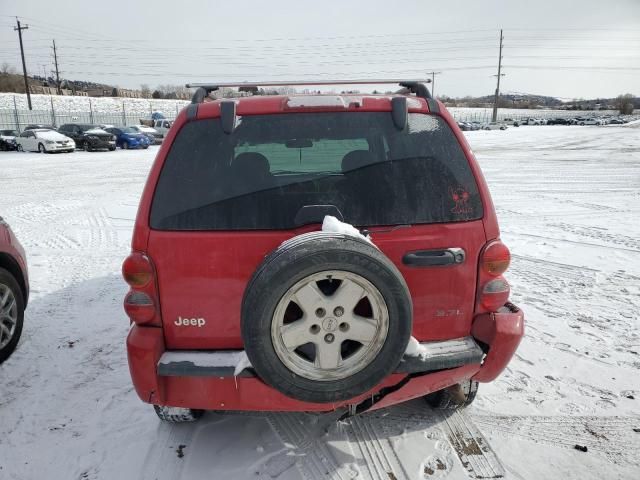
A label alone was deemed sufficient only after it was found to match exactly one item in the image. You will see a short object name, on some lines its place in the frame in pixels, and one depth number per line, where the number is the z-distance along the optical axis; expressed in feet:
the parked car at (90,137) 85.92
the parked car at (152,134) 101.19
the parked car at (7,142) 85.66
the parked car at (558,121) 239.91
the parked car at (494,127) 181.19
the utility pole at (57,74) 239.79
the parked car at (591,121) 238.68
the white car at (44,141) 80.84
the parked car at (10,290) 12.71
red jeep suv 6.98
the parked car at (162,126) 107.62
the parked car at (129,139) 91.15
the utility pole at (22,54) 149.37
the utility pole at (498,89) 219.12
